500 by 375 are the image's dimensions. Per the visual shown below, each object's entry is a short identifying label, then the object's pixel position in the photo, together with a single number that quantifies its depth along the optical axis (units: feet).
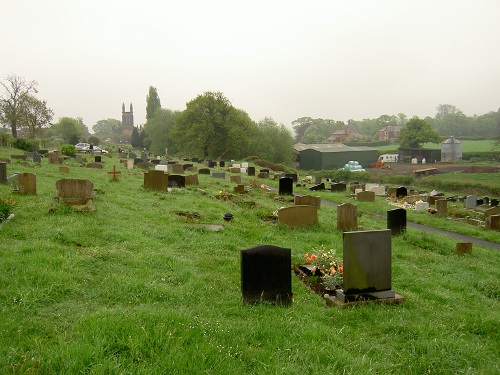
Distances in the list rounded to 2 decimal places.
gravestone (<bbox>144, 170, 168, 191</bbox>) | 55.06
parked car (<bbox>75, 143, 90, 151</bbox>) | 180.45
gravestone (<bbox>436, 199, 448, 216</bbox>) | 58.03
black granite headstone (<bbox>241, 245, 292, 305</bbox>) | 19.21
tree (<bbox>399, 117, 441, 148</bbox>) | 239.50
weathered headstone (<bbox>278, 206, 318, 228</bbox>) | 38.45
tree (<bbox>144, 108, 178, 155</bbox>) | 211.61
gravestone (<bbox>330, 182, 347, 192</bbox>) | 84.07
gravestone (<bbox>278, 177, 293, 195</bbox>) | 64.69
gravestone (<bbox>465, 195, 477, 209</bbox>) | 69.98
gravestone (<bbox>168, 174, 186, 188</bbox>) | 61.11
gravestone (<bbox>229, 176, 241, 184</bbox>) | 81.92
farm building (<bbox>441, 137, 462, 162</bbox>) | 229.45
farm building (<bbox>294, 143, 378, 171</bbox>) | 208.85
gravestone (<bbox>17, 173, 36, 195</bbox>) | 40.47
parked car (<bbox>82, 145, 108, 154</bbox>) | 142.57
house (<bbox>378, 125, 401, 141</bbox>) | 409.65
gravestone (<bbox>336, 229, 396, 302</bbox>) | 21.09
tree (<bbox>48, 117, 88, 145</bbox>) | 224.74
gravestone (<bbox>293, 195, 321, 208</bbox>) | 48.38
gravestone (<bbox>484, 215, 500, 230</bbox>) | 50.17
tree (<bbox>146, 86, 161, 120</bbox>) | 267.39
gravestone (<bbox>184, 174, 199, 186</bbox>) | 66.54
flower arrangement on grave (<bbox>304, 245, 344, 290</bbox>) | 22.43
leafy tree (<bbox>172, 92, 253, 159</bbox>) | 169.68
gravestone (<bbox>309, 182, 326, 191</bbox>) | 82.07
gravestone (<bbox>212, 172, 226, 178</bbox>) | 88.48
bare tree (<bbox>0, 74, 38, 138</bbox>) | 156.97
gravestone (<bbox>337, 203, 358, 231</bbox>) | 39.68
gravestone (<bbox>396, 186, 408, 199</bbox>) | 76.52
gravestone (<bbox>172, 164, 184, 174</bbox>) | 86.39
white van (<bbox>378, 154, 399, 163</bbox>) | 245.28
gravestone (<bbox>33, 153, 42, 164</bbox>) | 81.92
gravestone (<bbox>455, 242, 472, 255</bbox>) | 35.12
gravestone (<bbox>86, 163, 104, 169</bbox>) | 84.38
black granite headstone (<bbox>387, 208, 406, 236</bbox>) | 40.27
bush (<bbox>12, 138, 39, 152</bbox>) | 121.70
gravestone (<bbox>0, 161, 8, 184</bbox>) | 45.77
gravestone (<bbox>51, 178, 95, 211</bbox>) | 36.94
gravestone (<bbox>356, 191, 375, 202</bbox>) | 68.56
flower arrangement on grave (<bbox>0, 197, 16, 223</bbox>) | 28.96
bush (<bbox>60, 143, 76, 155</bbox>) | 111.04
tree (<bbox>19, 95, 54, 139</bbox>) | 161.58
